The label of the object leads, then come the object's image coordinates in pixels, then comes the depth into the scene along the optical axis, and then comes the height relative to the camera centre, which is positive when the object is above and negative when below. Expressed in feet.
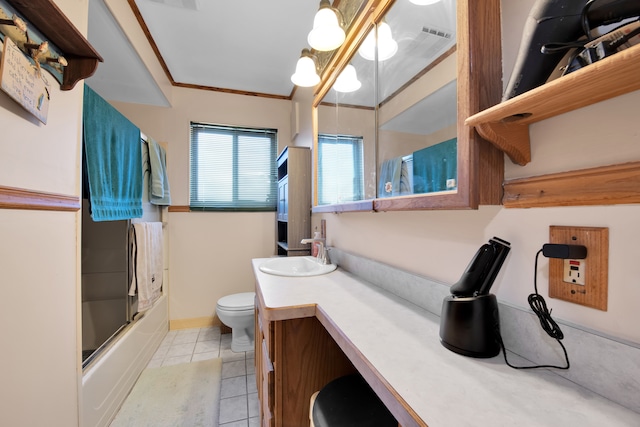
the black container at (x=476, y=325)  1.96 -0.85
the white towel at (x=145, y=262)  6.20 -1.16
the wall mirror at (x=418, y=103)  2.51 +1.32
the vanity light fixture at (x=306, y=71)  5.32 +3.00
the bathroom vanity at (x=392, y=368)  1.43 -1.09
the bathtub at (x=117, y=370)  4.12 -3.02
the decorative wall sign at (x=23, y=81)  2.36 +1.37
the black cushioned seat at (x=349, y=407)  2.63 -2.09
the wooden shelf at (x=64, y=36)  2.65 +2.14
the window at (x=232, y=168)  9.11 +1.74
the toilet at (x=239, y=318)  7.14 -2.87
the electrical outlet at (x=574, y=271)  1.70 -0.38
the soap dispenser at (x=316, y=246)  6.34 -0.77
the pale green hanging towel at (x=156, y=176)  7.21 +1.16
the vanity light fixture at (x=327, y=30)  4.03 +2.97
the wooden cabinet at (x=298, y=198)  7.51 +0.50
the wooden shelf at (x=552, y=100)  1.22 +0.68
